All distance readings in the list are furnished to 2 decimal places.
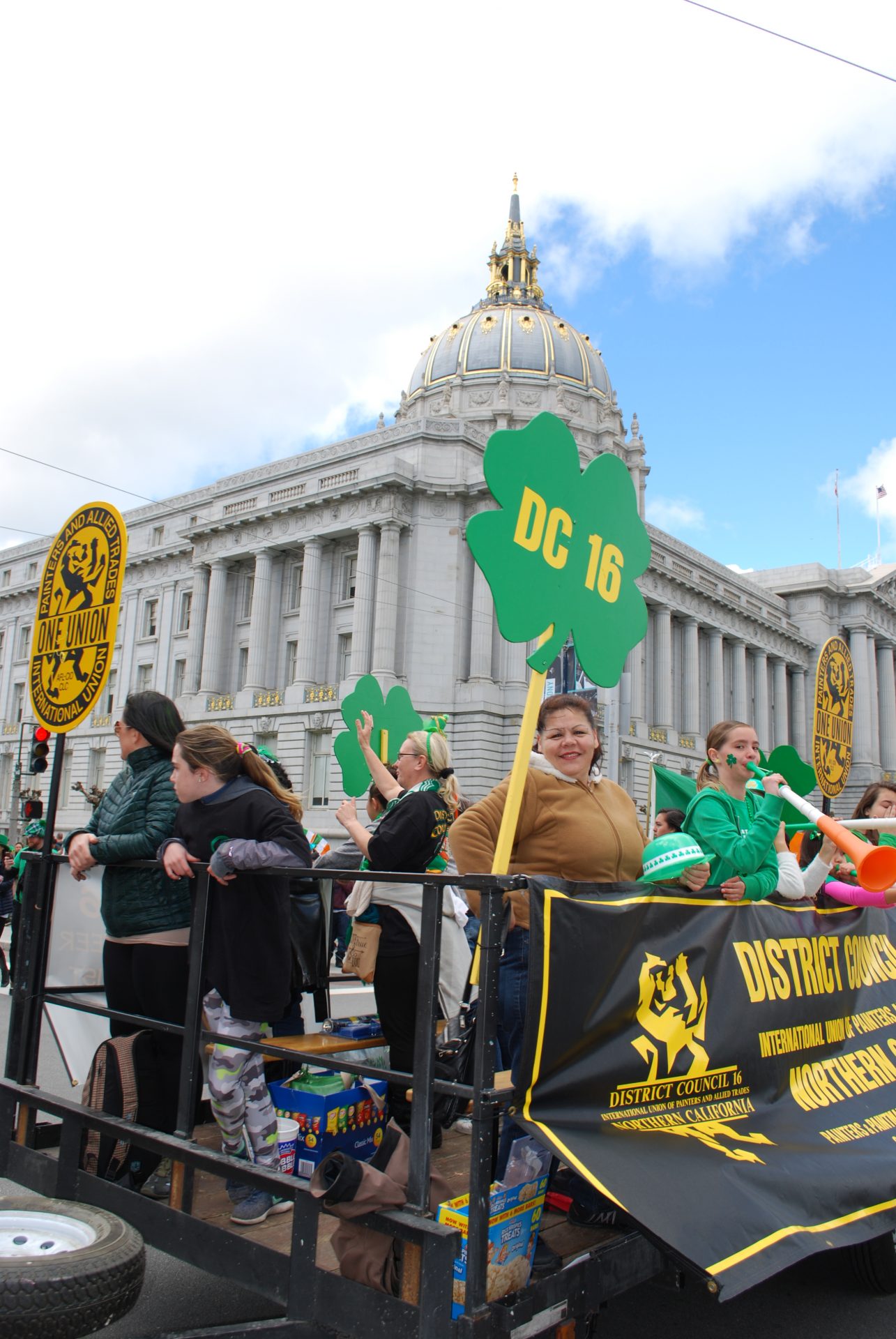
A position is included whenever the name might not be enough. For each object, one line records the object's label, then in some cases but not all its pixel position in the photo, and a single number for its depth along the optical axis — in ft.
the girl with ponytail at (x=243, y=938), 11.19
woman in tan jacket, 11.69
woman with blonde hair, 14.12
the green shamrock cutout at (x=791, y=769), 22.89
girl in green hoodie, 12.76
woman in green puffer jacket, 12.46
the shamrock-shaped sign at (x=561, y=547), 10.62
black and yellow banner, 8.67
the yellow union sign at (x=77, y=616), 15.02
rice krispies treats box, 8.12
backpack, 11.62
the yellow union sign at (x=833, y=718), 24.75
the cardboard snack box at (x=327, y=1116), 12.17
